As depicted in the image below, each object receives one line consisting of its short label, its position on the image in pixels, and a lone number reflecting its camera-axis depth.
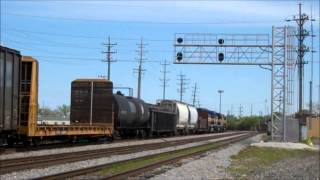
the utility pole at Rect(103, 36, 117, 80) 75.12
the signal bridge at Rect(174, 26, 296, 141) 45.00
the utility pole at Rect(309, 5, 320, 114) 99.41
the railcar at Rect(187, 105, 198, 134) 66.19
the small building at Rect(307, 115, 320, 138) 74.44
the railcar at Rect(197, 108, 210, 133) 74.19
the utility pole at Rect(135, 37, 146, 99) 79.69
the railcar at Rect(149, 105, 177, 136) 46.56
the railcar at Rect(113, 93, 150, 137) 37.03
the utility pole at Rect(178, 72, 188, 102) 122.24
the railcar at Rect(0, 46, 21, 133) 17.95
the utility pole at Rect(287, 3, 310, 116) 57.31
